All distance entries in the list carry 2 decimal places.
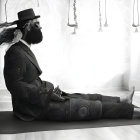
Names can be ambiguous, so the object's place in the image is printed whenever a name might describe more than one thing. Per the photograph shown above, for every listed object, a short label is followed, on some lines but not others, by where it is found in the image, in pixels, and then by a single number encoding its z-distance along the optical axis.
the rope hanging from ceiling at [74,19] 5.24
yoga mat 3.26
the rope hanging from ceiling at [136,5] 5.62
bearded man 3.41
